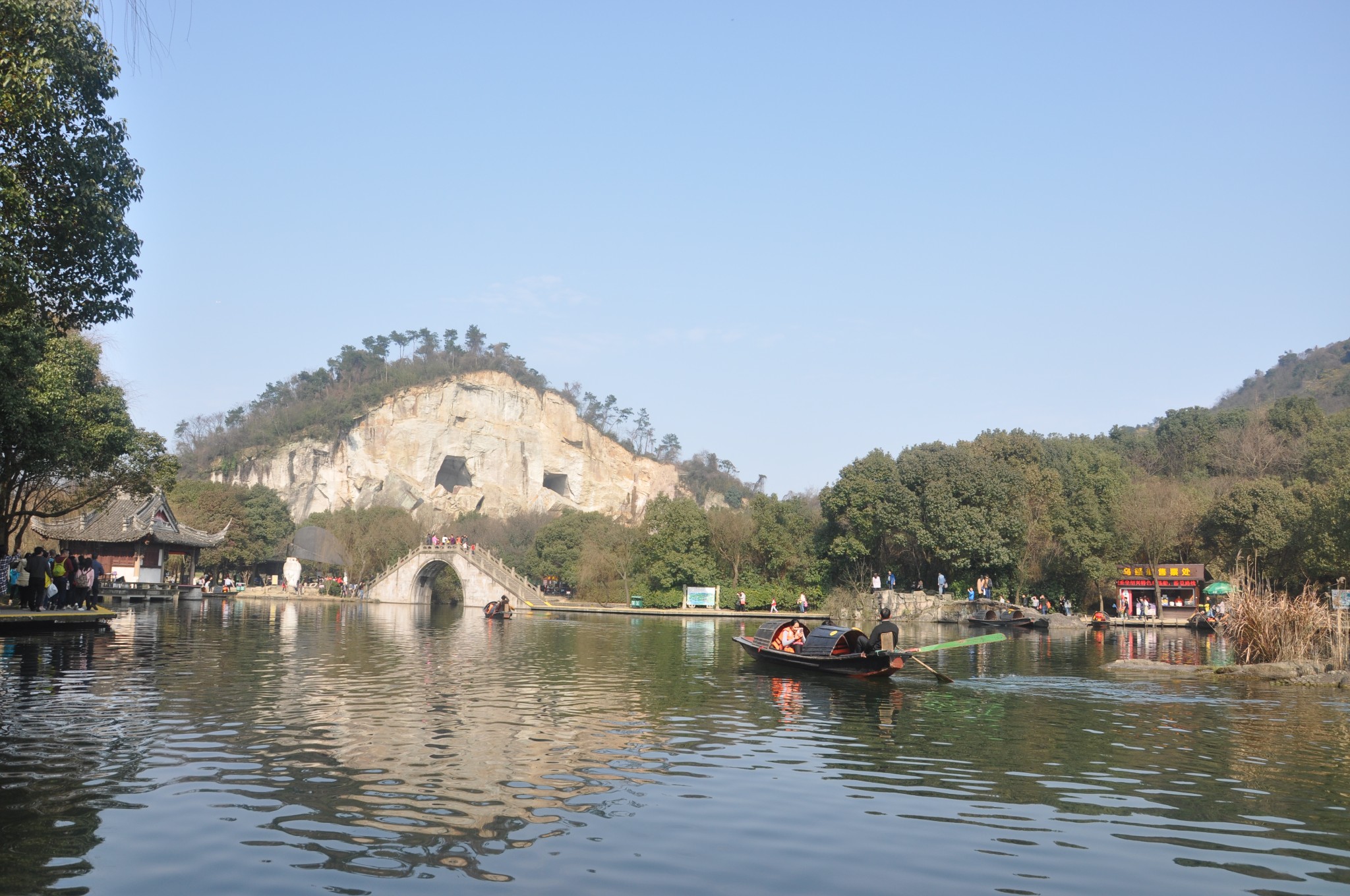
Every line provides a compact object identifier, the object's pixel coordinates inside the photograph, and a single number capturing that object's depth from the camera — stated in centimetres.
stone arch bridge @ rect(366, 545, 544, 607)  5903
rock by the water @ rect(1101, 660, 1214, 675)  2066
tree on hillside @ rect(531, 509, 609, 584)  7219
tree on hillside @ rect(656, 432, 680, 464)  15088
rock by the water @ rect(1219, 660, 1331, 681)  1906
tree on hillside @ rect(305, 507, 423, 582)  7656
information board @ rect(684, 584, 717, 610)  5753
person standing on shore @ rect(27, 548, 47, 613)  2308
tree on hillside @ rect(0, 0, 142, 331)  1405
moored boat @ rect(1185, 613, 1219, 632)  4350
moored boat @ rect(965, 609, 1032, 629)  4391
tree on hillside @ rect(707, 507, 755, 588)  6228
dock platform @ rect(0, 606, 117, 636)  2161
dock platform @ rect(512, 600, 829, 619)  5216
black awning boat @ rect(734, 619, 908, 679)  1794
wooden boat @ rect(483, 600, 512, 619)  4591
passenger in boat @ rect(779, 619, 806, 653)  2134
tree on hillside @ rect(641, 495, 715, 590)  6034
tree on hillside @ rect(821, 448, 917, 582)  5447
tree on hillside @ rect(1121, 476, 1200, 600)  5288
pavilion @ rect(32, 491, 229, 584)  4788
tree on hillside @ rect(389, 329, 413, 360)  14025
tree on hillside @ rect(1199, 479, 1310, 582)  4778
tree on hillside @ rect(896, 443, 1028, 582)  5244
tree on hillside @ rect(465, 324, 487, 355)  14100
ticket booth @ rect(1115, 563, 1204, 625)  4916
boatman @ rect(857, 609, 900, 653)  1838
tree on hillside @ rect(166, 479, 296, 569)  7044
